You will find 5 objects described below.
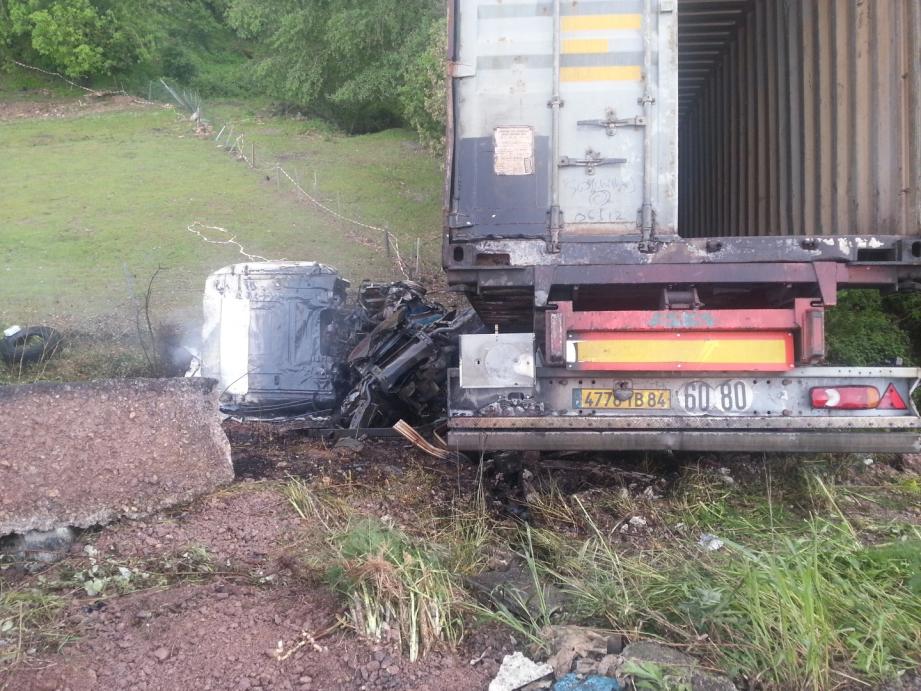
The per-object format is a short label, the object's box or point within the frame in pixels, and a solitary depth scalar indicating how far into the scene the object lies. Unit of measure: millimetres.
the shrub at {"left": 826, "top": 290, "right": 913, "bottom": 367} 5418
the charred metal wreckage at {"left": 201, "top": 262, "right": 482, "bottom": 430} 5973
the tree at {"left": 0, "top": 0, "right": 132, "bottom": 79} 22203
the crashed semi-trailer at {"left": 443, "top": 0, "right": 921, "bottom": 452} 3814
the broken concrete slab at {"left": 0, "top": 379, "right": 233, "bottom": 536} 3416
